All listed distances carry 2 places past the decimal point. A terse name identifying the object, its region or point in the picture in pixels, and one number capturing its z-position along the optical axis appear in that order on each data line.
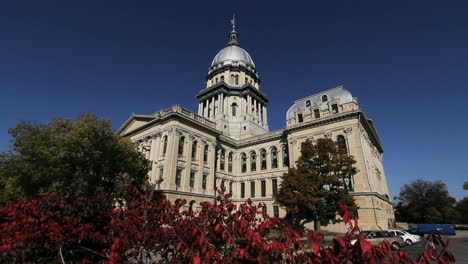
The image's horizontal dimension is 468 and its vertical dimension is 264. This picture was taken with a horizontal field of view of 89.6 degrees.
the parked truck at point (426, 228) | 35.81
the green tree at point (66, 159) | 21.17
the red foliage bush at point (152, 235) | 2.94
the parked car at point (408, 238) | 21.42
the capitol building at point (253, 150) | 31.58
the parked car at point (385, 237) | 18.34
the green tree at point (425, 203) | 53.72
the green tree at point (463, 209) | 53.28
